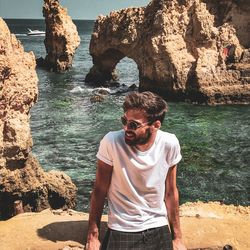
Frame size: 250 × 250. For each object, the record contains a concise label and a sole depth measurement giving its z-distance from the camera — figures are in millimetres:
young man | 4180
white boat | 115200
